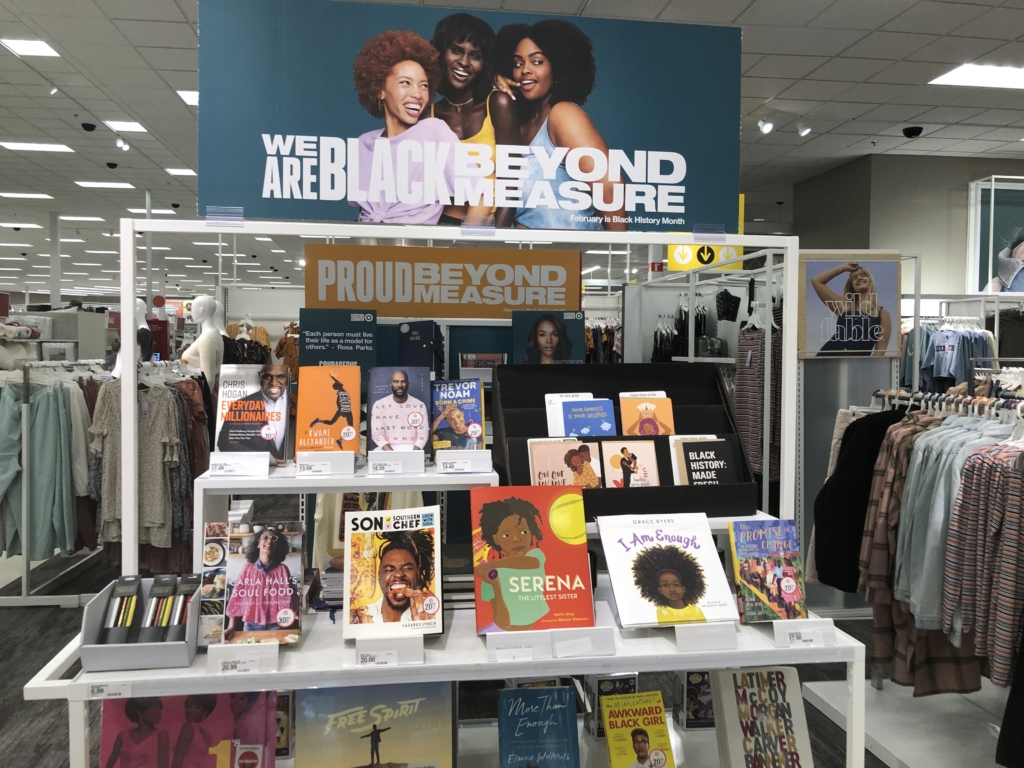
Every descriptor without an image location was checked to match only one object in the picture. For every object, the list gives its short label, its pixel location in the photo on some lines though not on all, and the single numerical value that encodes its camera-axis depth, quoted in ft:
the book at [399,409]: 6.48
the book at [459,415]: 6.60
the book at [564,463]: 6.49
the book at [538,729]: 6.32
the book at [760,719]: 6.48
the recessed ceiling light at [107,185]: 38.19
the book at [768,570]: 6.03
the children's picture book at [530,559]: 5.72
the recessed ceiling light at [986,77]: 21.31
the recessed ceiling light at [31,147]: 30.96
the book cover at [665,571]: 5.86
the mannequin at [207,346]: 16.85
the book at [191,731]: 5.69
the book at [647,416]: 6.98
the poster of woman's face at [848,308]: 14.17
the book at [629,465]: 6.56
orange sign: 10.36
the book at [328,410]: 6.31
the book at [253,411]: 6.25
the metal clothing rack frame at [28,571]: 13.82
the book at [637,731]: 6.63
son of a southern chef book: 5.61
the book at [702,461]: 6.62
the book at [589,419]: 6.89
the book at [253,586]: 5.46
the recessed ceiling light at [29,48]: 20.22
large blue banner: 6.87
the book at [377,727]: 5.84
